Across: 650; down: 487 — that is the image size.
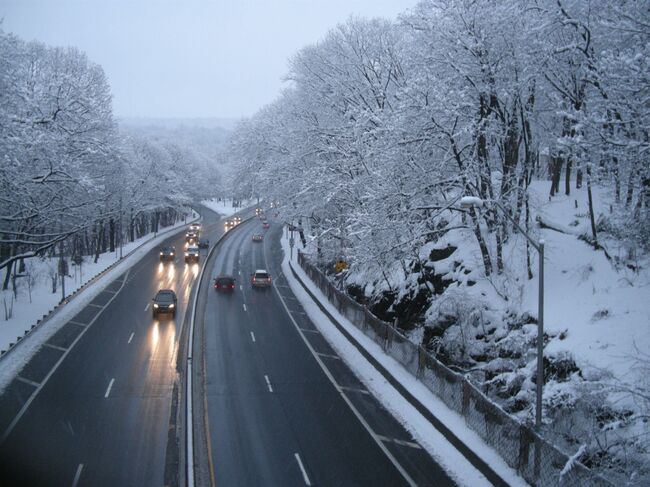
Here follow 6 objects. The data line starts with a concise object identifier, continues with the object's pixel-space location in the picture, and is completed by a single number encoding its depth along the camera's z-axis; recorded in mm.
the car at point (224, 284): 40375
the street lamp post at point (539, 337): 12633
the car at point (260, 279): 42031
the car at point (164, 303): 31625
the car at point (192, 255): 54406
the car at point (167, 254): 55950
